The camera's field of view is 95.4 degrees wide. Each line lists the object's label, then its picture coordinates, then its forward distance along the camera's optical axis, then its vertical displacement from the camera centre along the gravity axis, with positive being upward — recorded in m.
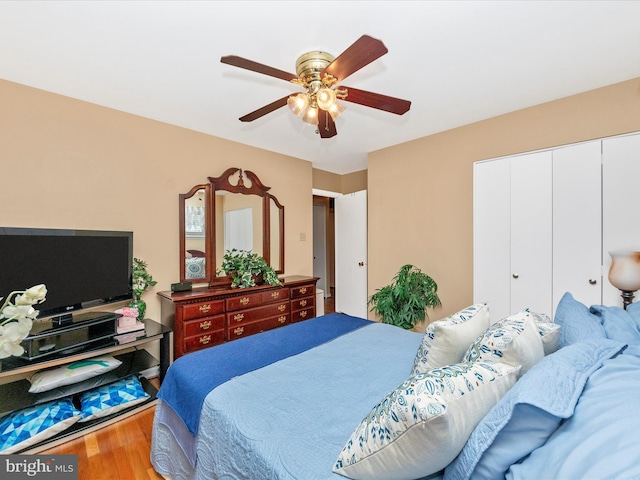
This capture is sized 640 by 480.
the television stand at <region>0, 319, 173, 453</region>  1.82 -1.03
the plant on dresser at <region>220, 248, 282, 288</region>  3.22 -0.35
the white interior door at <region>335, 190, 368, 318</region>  4.34 -0.24
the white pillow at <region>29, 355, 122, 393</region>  1.95 -0.95
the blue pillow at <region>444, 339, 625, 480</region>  0.71 -0.48
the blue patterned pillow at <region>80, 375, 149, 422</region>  2.08 -1.19
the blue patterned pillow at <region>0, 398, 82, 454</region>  1.76 -1.17
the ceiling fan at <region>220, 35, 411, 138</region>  1.46 +0.88
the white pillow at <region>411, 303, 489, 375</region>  1.21 -0.44
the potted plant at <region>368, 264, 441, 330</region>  2.97 -0.65
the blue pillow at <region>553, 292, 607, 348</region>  1.27 -0.41
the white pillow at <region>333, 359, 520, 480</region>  0.73 -0.49
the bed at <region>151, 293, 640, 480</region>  0.71 -0.54
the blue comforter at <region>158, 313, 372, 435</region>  1.36 -0.67
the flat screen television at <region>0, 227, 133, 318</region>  1.92 -0.18
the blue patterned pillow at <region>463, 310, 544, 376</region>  0.98 -0.38
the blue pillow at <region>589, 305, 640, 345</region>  1.30 -0.42
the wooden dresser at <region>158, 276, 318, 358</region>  2.66 -0.75
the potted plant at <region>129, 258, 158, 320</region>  2.57 -0.40
